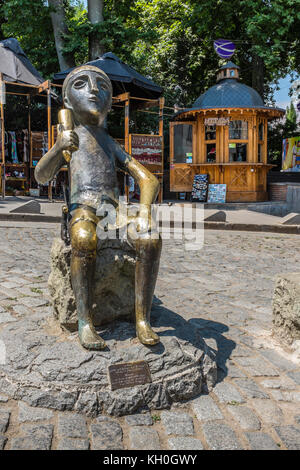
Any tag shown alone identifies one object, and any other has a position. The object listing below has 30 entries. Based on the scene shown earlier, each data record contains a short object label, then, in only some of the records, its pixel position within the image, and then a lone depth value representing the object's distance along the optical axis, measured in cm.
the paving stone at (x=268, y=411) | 245
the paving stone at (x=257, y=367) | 301
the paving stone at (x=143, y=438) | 215
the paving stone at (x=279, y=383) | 284
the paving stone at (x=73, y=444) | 211
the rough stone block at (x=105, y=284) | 286
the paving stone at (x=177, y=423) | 230
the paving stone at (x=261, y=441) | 219
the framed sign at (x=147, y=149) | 1189
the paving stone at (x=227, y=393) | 264
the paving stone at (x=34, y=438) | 209
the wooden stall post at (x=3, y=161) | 1086
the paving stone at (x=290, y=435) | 222
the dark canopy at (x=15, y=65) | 1160
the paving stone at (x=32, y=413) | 232
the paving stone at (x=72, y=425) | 222
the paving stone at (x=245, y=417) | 237
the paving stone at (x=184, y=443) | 215
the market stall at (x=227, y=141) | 1391
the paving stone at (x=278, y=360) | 312
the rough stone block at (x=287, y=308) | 333
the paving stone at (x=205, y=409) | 245
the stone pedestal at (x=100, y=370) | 243
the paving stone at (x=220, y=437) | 217
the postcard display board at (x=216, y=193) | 1395
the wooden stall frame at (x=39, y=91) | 1093
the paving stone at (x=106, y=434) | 214
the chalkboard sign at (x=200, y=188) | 1423
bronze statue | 265
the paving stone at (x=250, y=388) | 271
